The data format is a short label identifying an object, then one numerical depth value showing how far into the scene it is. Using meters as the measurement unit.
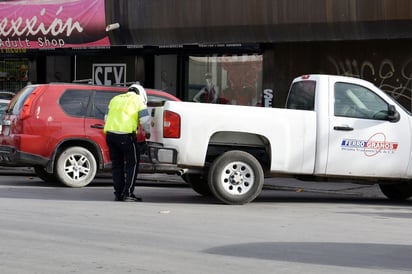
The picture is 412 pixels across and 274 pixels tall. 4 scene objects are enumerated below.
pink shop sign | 21.77
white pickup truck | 11.62
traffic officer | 11.99
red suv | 14.02
